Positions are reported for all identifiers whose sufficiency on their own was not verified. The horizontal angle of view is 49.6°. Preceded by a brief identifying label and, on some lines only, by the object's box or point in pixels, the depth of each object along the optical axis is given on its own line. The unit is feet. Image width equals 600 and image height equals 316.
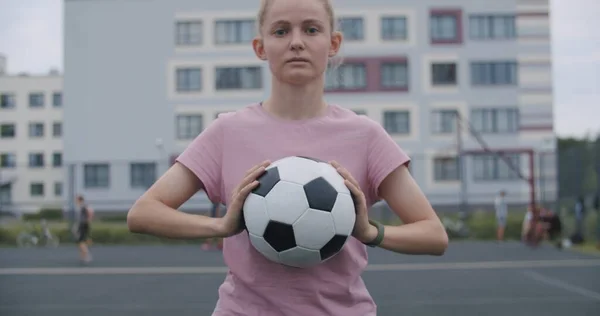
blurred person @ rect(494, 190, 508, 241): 65.61
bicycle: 67.82
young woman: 6.24
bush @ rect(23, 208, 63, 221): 77.99
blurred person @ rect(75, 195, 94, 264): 47.83
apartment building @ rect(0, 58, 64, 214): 123.75
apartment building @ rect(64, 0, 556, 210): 111.24
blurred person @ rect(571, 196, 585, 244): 59.52
